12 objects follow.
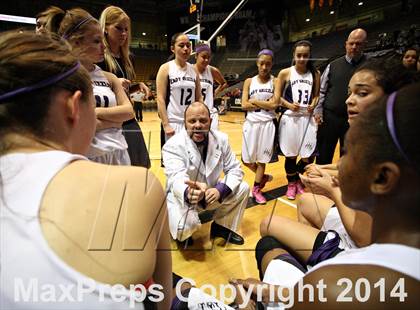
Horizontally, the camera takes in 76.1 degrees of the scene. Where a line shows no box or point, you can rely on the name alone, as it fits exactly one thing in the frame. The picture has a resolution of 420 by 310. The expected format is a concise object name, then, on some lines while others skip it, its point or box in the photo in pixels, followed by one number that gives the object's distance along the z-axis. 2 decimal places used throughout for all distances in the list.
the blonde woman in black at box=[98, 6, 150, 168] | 1.58
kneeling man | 1.68
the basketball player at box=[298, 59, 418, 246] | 0.93
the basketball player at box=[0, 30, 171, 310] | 0.44
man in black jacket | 2.41
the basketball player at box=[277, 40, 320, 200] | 2.54
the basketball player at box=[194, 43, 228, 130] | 2.74
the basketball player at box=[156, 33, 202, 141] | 2.40
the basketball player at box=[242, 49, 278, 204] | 2.65
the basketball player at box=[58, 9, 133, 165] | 1.25
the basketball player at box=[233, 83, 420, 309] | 0.44
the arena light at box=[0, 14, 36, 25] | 5.19
